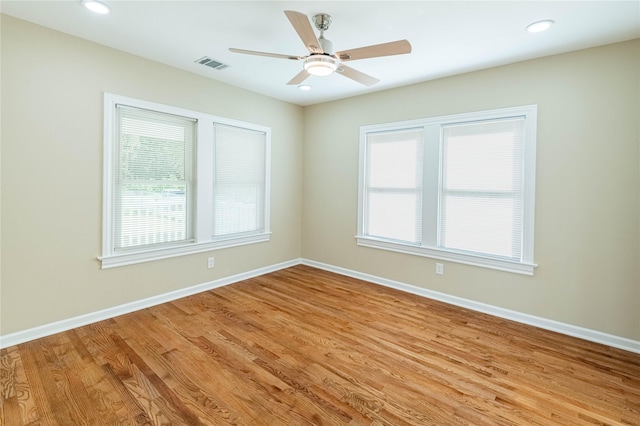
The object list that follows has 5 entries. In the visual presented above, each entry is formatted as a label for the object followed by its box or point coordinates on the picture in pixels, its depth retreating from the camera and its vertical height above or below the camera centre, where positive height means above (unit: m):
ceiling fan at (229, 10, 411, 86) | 2.03 +1.15
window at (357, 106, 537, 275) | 3.27 +0.29
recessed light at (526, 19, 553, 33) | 2.44 +1.51
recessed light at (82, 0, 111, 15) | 2.31 +1.53
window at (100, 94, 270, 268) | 3.21 +0.32
